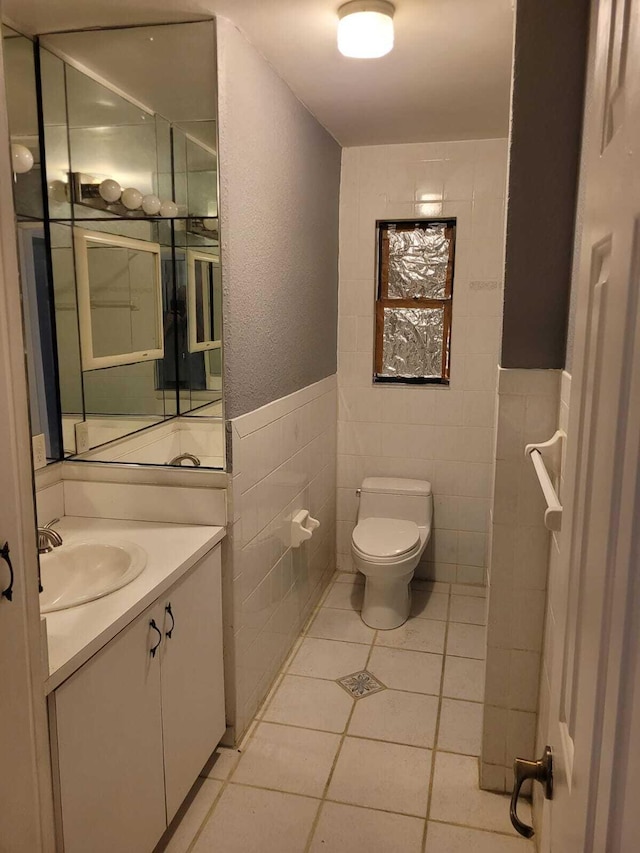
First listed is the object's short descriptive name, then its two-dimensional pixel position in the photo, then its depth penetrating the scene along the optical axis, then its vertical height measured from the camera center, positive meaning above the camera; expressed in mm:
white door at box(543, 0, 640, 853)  513 -161
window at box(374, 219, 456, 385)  3414 +70
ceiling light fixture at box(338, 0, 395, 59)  1844 +818
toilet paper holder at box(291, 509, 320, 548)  2854 -942
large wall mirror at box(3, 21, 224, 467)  2096 +265
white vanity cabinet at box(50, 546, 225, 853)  1432 -1048
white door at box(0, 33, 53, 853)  1105 -556
